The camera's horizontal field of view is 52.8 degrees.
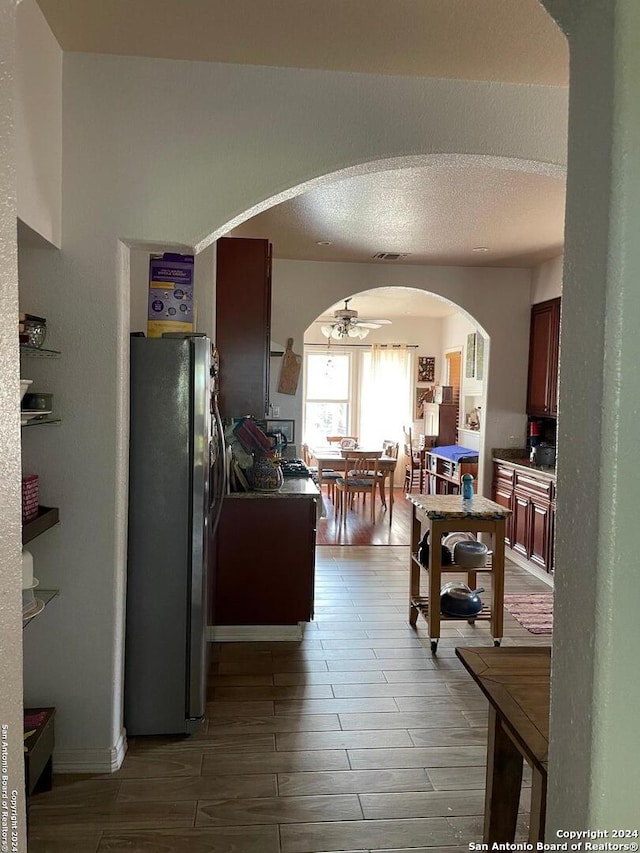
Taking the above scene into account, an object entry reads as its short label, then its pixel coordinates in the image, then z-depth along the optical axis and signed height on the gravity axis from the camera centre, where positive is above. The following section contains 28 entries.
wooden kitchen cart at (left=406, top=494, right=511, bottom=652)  3.58 -0.71
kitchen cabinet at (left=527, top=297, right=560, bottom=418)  5.60 +0.40
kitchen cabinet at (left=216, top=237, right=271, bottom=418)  4.17 +0.49
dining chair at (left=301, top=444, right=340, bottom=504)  7.34 -0.89
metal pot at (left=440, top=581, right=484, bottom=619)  3.70 -1.16
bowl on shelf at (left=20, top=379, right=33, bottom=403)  1.96 +0.02
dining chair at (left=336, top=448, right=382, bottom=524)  7.22 -0.88
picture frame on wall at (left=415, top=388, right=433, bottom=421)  9.64 +0.04
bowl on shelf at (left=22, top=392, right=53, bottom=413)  2.19 -0.04
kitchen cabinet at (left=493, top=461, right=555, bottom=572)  5.07 -0.88
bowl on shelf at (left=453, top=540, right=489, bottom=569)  3.65 -0.87
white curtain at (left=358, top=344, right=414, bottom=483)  9.68 +0.08
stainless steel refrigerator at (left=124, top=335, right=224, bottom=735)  2.58 -0.57
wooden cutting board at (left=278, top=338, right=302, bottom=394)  5.92 +0.26
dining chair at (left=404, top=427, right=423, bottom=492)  8.93 -0.96
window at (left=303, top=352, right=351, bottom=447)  9.76 +0.03
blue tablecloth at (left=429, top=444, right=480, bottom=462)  7.18 -0.59
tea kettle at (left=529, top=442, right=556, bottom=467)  5.52 -0.44
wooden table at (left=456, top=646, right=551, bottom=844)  1.53 -0.76
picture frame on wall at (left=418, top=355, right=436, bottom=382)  9.76 +0.51
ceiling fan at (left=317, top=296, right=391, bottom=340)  6.88 +0.82
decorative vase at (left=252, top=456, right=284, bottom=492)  3.74 -0.46
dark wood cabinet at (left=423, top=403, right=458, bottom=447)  8.52 -0.30
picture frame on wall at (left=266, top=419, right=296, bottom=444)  6.02 -0.27
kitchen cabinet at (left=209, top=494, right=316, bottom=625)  3.67 -0.94
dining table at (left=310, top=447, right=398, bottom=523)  7.40 -0.75
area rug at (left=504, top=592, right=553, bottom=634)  4.16 -1.43
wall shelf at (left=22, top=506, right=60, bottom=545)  2.04 -0.44
